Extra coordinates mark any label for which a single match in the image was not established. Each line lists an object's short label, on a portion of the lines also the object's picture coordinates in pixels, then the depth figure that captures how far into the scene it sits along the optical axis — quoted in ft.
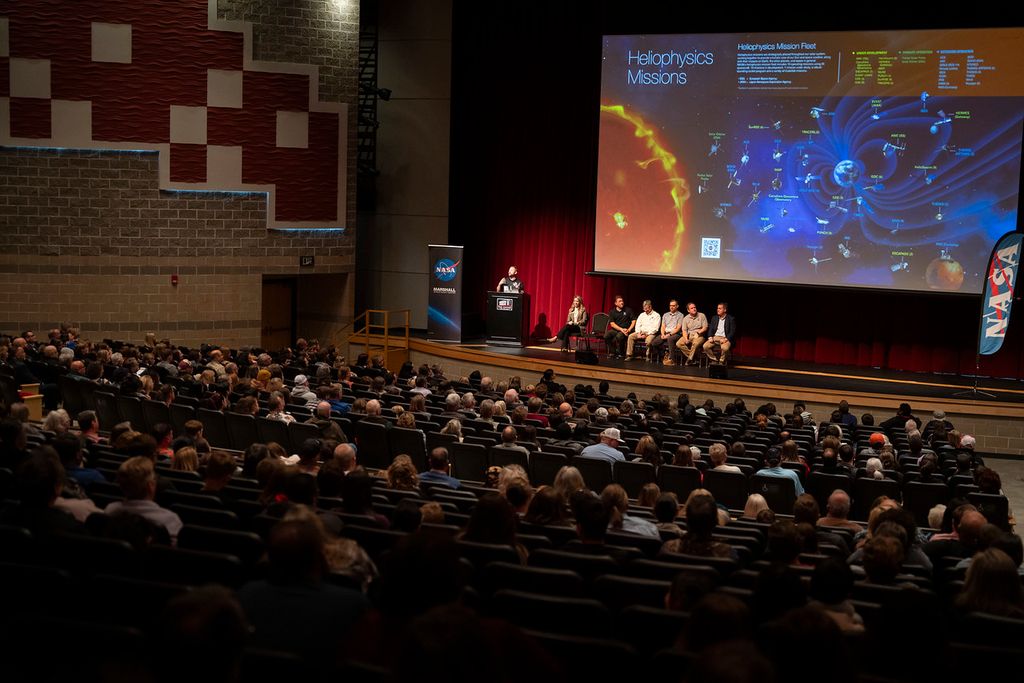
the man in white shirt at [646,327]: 55.01
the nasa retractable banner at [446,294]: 58.29
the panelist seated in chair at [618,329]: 55.42
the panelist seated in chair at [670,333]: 54.03
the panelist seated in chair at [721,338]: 52.75
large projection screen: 50.29
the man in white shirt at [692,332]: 53.62
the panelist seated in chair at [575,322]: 56.85
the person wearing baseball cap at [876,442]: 35.27
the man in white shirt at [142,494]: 15.83
